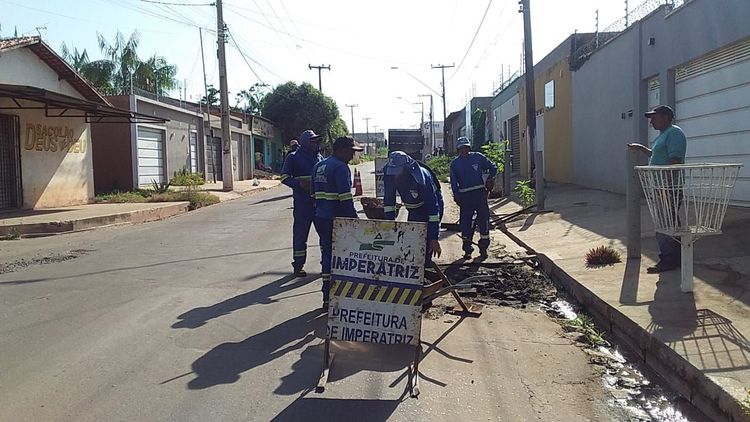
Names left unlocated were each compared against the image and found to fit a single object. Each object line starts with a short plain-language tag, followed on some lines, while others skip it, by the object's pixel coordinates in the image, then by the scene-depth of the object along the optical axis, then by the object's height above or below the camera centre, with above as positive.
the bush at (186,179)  27.52 +0.08
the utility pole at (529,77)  15.87 +2.37
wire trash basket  5.80 -0.28
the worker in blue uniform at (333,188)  6.56 -0.11
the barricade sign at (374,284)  4.94 -0.83
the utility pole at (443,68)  61.34 +10.11
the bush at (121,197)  20.11 -0.48
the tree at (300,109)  51.16 +5.50
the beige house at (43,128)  16.23 +1.55
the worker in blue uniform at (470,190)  9.73 -0.25
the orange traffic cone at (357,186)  22.64 -0.33
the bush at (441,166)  37.01 +0.61
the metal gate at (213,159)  33.97 +1.11
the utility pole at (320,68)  57.41 +9.76
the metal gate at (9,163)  16.45 +0.56
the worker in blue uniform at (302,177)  8.23 +0.01
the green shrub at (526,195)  16.08 -0.56
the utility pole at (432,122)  74.50 +6.09
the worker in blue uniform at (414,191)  6.40 -0.16
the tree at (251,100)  70.12 +8.63
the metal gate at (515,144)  31.86 +1.47
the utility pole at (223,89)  25.13 +3.54
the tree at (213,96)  66.69 +8.77
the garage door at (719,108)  10.34 +1.04
